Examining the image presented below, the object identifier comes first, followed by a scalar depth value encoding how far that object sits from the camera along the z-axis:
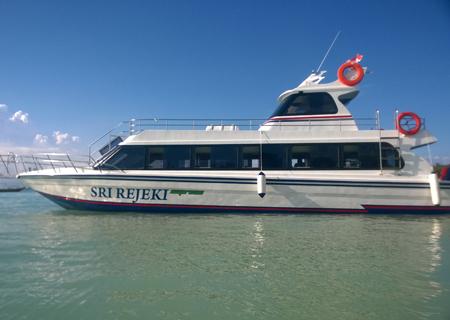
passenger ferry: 9.21
